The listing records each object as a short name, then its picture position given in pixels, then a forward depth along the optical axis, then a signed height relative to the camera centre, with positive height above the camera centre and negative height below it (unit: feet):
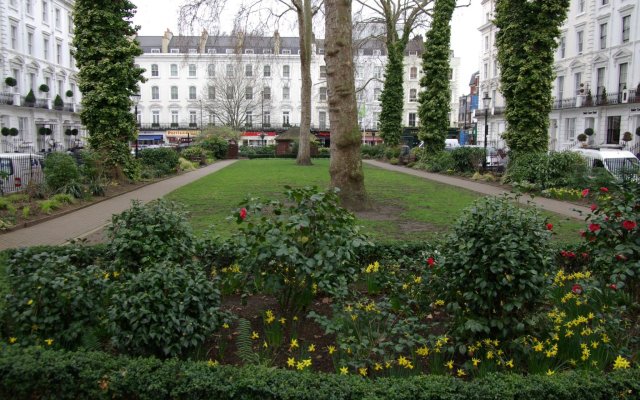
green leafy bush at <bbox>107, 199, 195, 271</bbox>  14.83 -2.84
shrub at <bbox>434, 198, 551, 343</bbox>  11.50 -2.97
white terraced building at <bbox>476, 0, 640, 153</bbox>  123.03 +18.58
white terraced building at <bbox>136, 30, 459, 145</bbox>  238.07 +22.17
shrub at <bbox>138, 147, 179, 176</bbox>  77.25 -2.48
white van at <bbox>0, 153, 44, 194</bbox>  48.47 -2.88
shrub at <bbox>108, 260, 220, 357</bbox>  11.39 -3.92
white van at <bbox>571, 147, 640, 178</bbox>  54.28 -1.69
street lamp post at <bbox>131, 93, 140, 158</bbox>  63.66 +6.11
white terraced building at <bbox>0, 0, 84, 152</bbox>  144.05 +23.10
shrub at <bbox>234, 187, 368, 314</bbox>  13.07 -2.69
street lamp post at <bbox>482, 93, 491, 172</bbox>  72.64 -2.78
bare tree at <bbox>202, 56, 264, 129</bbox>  227.20 +22.60
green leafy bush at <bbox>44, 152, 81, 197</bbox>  45.47 -2.73
